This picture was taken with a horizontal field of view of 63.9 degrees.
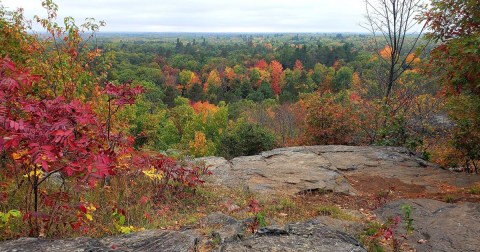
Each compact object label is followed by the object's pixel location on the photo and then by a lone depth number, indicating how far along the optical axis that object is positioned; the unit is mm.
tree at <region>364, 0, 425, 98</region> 13156
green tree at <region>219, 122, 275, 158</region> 18484
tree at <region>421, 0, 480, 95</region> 6660
